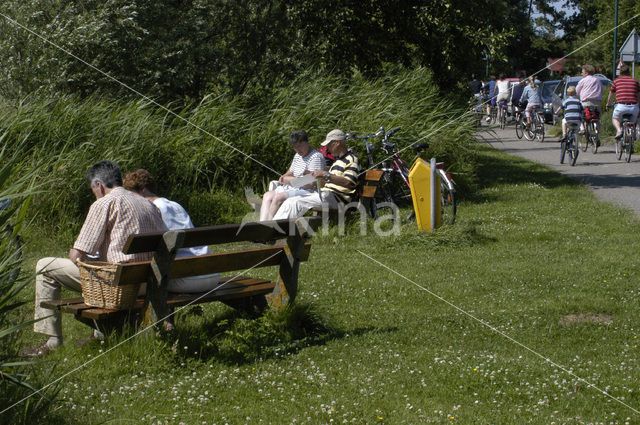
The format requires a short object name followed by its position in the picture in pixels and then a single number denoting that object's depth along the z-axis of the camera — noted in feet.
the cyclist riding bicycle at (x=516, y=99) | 89.85
